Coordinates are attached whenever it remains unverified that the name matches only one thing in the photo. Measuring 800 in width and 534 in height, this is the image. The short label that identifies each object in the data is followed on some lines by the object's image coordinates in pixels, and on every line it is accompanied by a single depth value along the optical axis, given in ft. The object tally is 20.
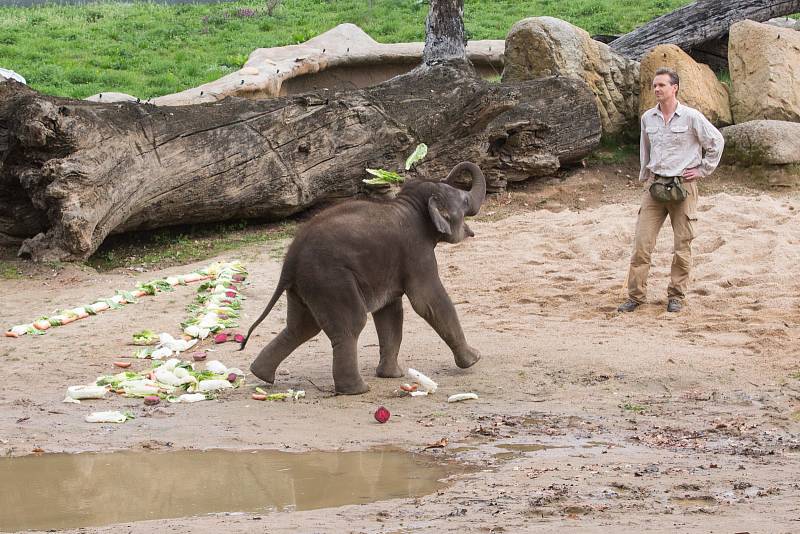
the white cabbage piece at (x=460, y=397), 50.55
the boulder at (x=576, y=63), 104.73
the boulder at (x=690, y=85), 102.89
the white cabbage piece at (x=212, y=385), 53.07
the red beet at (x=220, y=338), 62.69
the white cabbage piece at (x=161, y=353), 59.21
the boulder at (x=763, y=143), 97.04
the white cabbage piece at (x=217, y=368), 55.88
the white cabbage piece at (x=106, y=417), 47.32
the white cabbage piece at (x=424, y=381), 51.88
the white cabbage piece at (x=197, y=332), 63.16
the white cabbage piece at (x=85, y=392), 50.93
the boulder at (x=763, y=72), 103.86
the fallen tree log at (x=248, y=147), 75.66
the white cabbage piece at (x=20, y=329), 63.57
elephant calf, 51.49
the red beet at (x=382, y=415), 46.78
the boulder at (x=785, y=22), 137.47
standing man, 65.05
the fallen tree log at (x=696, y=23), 121.29
